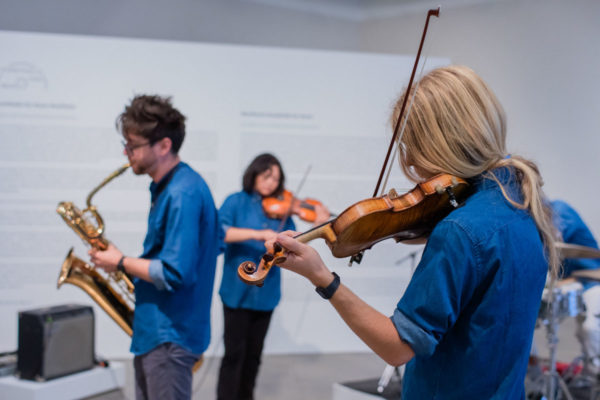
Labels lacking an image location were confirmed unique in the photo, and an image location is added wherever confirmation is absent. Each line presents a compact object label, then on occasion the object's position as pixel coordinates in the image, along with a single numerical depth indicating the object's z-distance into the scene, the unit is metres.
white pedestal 3.52
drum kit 3.47
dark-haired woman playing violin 3.58
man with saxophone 2.20
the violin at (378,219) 1.25
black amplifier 3.58
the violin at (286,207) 3.92
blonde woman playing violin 1.23
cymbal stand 3.51
